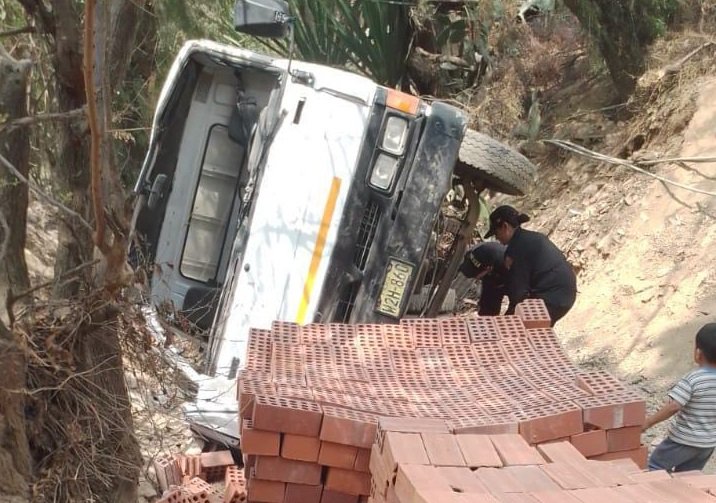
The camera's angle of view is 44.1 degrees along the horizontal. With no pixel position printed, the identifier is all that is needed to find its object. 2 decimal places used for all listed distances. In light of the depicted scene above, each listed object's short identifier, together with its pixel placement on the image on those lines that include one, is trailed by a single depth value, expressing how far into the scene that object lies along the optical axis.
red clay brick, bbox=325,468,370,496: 3.32
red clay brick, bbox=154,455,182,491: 4.61
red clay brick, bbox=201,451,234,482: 4.66
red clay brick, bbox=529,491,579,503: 2.53
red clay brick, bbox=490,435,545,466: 2.91
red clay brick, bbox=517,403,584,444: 3.29
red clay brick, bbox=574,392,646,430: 3.43
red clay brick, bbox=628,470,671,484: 2.84
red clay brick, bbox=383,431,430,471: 2.75
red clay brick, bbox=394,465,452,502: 2.52
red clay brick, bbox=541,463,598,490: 2.72
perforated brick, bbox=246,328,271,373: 3.80
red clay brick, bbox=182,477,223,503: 4.07
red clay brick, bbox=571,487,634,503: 2.57
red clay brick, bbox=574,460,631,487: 2.79
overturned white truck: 5.03
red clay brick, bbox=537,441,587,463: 2.98
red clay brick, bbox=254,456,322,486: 3.29
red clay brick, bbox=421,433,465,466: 2.82
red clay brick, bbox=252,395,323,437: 3.18
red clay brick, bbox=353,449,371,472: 3.27
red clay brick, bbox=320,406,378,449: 3.21
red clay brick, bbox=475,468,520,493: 2.65
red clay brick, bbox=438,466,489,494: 2.58
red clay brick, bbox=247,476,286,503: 3.33
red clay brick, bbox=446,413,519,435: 3.19
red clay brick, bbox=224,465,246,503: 3.90
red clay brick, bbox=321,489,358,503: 3.35
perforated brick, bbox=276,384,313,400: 3.40
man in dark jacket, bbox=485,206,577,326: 5.81
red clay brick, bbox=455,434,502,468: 2.86
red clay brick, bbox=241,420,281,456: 3.23
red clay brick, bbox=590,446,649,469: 3.54
